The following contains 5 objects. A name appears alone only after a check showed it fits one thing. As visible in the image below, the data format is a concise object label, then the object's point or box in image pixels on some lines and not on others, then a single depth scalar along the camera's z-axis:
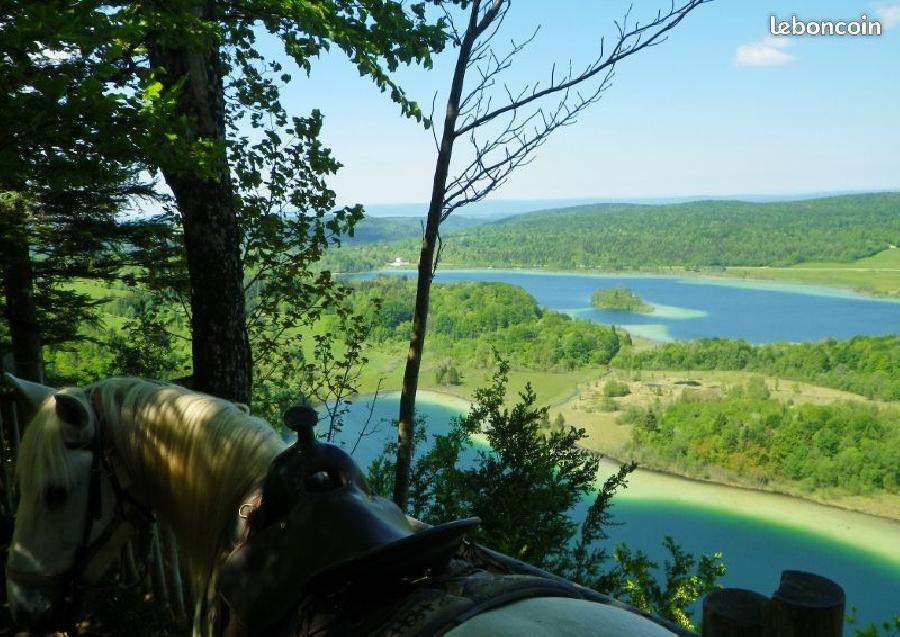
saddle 1.40
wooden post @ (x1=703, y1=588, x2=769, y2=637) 1.58
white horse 2.08
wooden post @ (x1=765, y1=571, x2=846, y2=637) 1.47
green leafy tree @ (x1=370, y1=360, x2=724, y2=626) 5.48
